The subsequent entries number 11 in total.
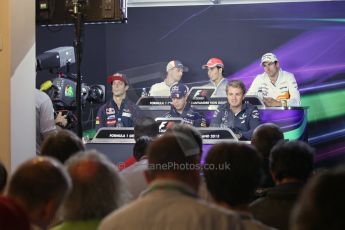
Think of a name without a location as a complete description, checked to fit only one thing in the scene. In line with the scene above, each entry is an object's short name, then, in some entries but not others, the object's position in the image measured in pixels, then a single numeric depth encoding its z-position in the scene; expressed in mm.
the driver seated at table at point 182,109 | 15242
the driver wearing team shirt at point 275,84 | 19156
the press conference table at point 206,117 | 11719
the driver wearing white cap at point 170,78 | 20531
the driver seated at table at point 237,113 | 13703
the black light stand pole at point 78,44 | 10496
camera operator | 10289
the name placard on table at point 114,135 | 11741
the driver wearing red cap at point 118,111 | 16172
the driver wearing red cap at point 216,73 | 19744
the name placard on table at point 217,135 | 11344
